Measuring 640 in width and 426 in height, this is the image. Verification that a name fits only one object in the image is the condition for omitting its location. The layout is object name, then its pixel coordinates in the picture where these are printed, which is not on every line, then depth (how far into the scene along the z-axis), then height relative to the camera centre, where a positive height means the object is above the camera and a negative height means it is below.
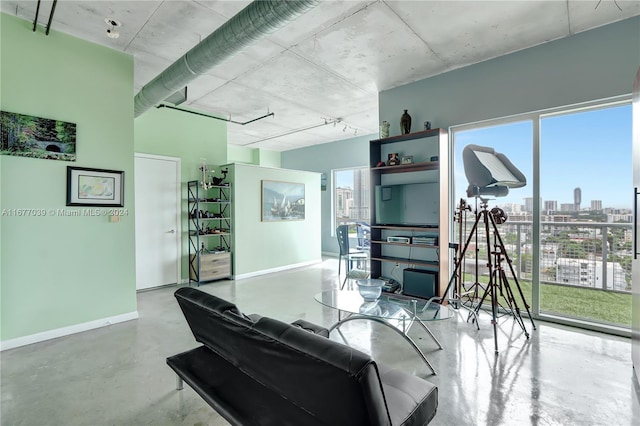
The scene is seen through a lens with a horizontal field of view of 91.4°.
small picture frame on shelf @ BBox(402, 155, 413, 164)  4.41 +0.72
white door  5.00 -0.17
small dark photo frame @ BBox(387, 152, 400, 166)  4.48 +0.72
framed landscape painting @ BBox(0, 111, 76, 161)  2.87 +0.71
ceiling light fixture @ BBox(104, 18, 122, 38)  2.98 +1.80
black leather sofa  1.05 -0.70
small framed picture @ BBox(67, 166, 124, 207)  3.23 +0.25
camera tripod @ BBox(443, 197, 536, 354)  3.07 -0.72
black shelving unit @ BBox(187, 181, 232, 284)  5.42 -0.39
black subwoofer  4.05 -0.97
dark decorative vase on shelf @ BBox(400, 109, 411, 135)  4.32 +1.20
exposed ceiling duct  2.30 +1.47
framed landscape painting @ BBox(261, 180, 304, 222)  6.34 +0.19
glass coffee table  2.49 -0.86
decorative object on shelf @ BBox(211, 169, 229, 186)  5.77 +0.57
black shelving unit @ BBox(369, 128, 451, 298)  4.09 -0.04
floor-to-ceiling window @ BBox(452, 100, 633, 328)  3.24 -0.02
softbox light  3.05 +0.36
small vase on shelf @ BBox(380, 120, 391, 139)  4.61 +1.19
